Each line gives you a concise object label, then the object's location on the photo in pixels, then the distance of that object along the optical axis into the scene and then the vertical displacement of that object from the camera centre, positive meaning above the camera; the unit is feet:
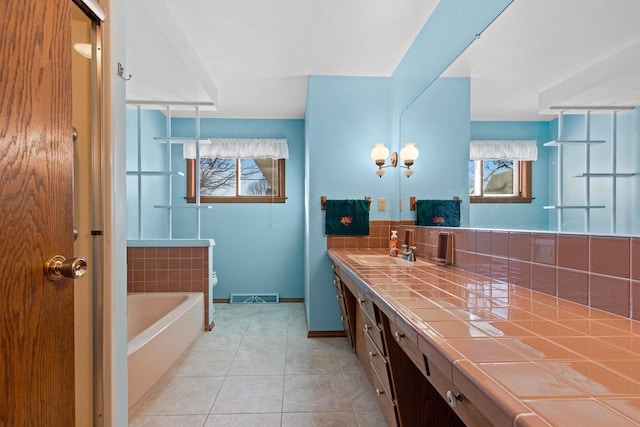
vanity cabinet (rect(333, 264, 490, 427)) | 3.24 -2.12
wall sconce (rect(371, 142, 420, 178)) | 8.56 +1.51
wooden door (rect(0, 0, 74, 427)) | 2.64 +0.00
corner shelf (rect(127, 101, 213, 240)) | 10.33 +2.27
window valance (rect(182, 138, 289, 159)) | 14.16 +2.61
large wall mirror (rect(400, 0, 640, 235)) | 2.96 +1.17
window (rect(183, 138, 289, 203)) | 14.24 +1.71
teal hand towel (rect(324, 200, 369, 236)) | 9.96 -0.18
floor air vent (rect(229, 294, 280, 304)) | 14.21 -3.62
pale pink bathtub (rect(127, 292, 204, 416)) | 6.26 -2.84
